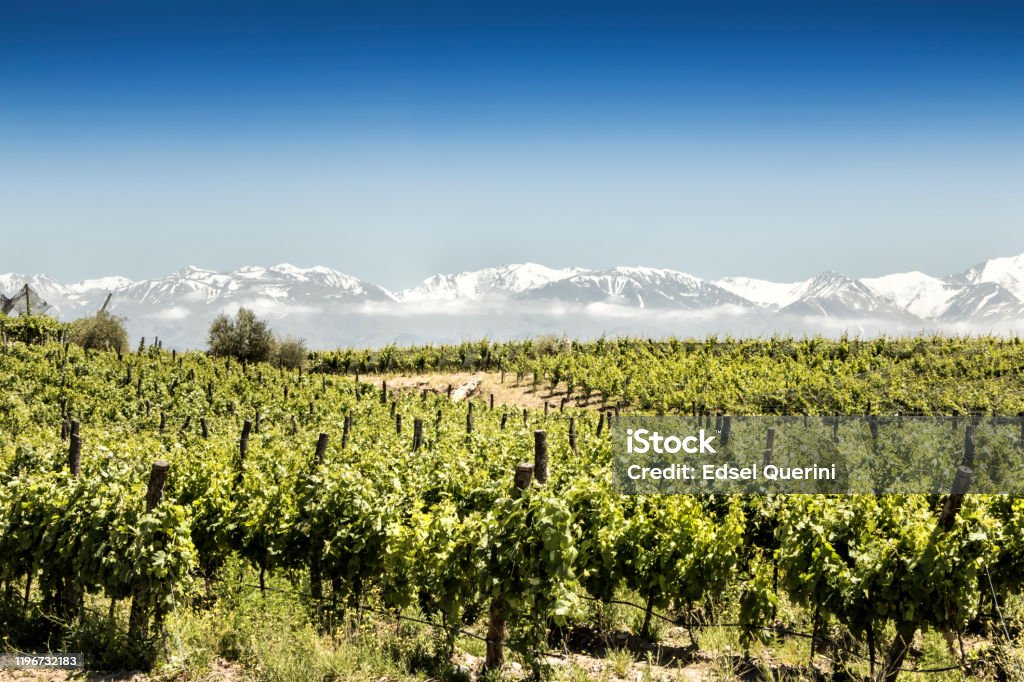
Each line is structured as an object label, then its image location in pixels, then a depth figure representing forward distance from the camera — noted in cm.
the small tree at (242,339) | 5634
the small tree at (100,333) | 5350
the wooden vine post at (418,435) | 1766
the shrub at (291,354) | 5888
